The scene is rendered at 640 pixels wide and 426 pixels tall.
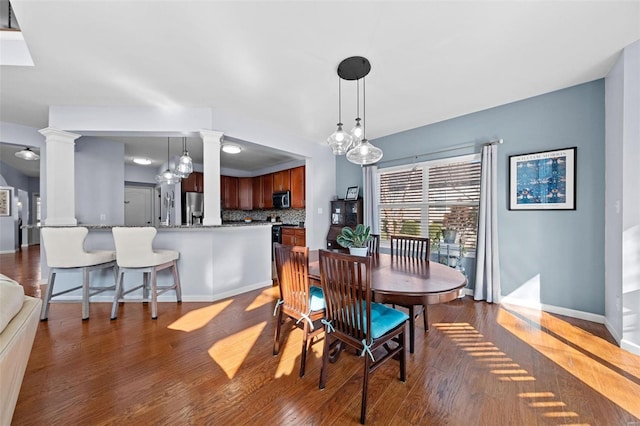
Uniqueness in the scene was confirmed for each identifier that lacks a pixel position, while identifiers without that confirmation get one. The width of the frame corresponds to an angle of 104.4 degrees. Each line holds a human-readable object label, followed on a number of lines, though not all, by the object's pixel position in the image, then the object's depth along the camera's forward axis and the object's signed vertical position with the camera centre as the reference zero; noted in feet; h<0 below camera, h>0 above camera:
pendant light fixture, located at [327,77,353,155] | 7.36 +2.10
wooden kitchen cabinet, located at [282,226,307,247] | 16.89 -1.80
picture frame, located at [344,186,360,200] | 14.67 +1.08
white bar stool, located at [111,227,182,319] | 8.24 -1.53
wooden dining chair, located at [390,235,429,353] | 7.48 -1.30
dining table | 4.43 -1.45
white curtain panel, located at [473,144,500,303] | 9.76 -0.93
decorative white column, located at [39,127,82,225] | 9.68 +1.35
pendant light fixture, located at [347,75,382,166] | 7.52 +1.78
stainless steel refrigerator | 18.85 +0.28
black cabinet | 14.35 -0.32
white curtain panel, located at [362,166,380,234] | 13.86 +0.66
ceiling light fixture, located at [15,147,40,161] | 12.84 +2.97
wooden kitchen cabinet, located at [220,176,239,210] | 20.57 +1.56
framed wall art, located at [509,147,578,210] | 8.45 +1.11
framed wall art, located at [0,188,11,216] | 21.20 +0.74
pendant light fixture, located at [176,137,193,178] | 11.70 +2.16
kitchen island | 9.85 -2.05
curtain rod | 9.82 +2.77
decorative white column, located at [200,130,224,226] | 10.20 +1.35
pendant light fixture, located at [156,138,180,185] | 13.21 +1.80
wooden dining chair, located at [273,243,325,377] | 5.46 -2.00
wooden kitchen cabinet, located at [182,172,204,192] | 19.22 +2.15
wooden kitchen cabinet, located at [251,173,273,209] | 20.38 +1.63
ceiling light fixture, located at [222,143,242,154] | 13.81 +3.55
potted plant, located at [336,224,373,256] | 6.57 -0.79
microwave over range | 18.45 +0.83
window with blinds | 10.92 +0.57
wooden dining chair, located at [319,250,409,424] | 4.44 -2.13
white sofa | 3.11 -1.72
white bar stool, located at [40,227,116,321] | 8.03 -1.49
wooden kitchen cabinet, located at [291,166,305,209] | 17.61 +1.69
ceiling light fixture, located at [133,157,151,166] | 17.79 +3.66
